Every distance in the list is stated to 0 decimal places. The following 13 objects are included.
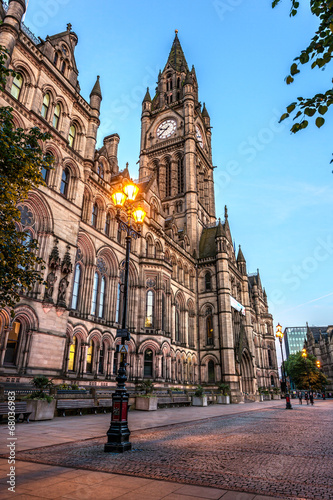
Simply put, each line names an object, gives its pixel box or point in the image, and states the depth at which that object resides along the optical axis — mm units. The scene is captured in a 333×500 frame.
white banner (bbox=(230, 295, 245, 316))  49875
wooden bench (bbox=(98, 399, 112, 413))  18000
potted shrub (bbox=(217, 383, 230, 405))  35766
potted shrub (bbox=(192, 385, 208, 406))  28172
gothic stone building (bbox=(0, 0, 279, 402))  19984
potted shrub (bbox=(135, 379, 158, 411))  21031
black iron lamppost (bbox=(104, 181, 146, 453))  8289
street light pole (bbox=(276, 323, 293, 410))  29925
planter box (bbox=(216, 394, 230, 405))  35625
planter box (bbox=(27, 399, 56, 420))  13164
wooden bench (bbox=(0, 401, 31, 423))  12136
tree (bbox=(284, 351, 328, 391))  79456
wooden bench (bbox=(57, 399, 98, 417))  15309
